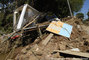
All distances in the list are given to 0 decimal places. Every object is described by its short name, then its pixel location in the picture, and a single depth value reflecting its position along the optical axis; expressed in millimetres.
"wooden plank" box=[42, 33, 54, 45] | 4916
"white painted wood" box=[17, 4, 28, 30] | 6532
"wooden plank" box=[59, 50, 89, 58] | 3385
